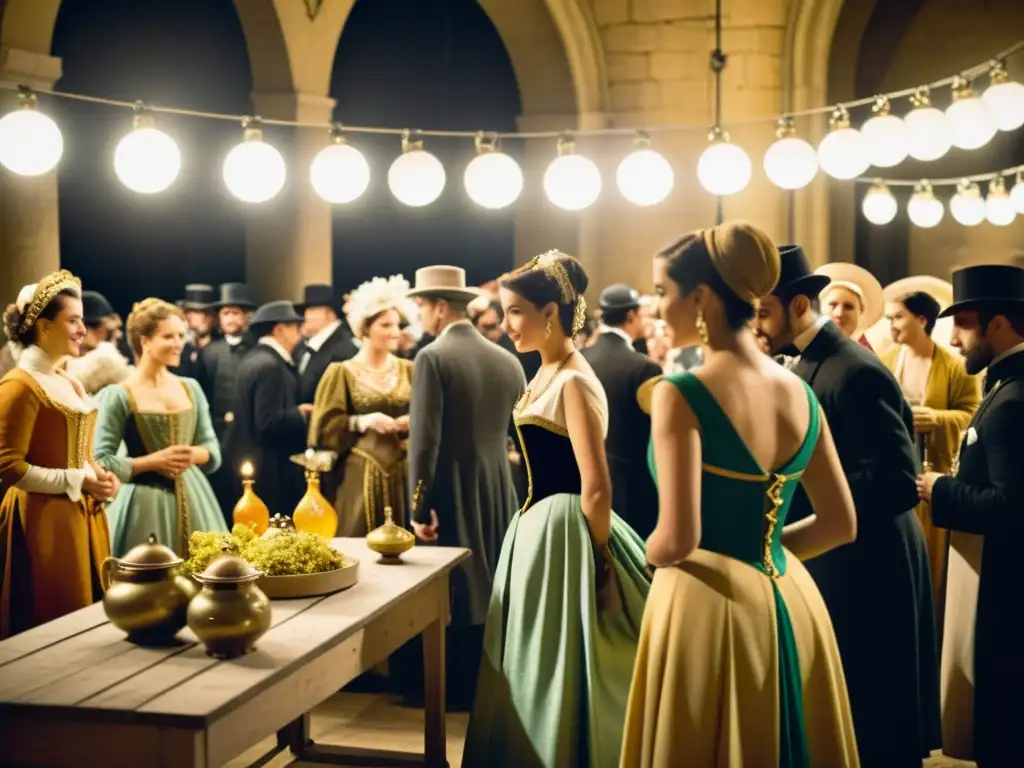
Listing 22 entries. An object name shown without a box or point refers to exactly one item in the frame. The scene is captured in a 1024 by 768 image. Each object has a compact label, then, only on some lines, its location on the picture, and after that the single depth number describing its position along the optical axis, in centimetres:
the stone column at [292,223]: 827
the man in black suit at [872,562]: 364
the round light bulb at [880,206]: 884
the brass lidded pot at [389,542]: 399
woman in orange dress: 432
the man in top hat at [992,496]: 375
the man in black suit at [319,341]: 672
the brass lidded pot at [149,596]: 290
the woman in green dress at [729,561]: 268
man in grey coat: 496
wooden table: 250
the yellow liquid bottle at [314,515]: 400
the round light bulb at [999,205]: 857
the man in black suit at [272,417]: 646
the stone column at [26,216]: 633
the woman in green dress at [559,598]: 354
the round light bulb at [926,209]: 900
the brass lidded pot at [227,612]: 281
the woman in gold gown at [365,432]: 549
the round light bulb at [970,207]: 894
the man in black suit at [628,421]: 563
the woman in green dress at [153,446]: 513
